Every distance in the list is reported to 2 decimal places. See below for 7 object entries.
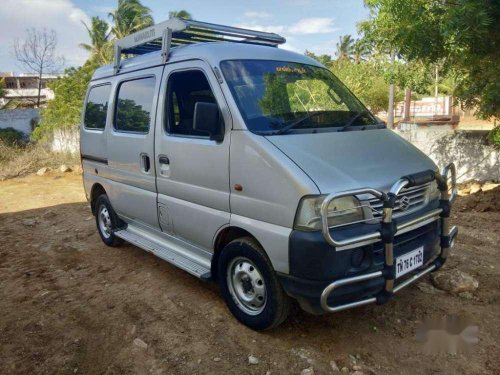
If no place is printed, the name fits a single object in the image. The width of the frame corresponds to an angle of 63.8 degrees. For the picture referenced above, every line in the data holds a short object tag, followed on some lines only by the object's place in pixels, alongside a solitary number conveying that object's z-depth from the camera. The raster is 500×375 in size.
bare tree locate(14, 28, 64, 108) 27.58
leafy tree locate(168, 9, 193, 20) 28.63
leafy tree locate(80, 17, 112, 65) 29.21
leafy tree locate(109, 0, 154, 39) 28.77
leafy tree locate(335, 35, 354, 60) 60.03
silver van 2.57
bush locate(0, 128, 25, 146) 17.33
